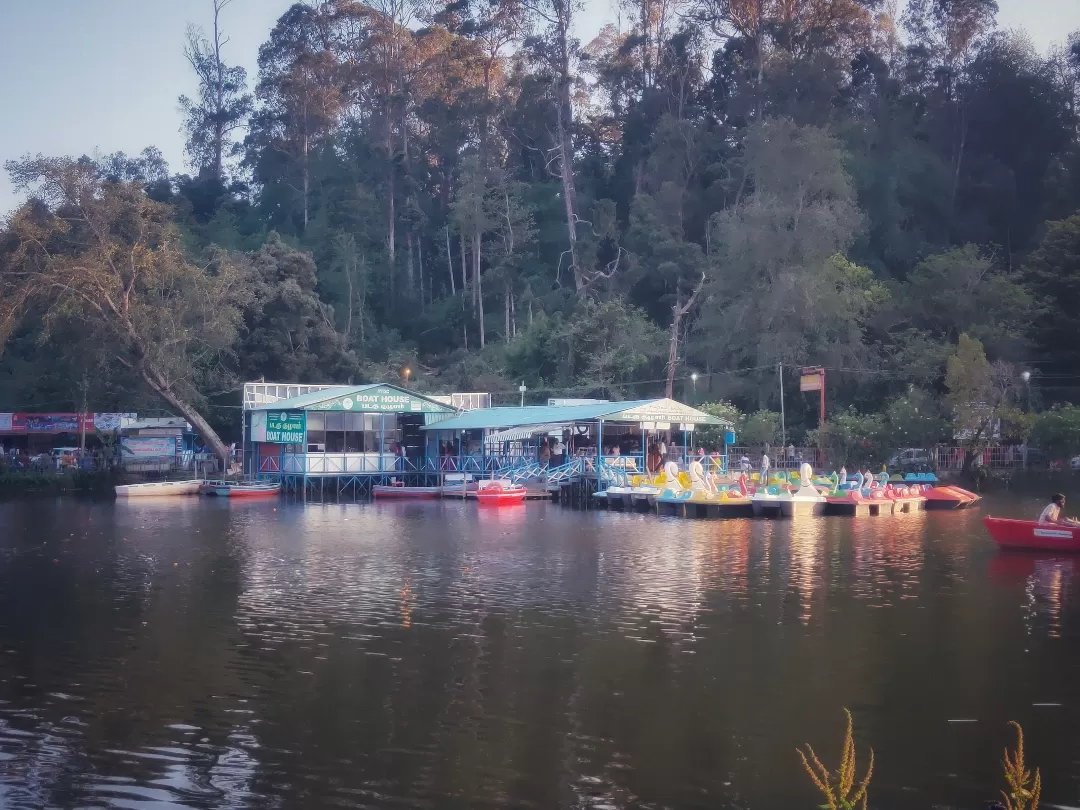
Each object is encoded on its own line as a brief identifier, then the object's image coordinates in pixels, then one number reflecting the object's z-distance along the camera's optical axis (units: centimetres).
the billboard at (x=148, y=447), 5234
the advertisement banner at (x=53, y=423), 5553
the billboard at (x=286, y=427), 4309
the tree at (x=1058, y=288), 4966
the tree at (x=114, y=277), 4306
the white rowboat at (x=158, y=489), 4225
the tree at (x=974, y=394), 4416
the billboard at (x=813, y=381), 4338
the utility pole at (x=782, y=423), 4432
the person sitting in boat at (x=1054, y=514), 2267
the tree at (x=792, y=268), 4809
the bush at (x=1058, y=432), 4484
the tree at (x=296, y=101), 7012
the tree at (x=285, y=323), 5559
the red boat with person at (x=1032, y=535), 2258
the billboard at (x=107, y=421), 5541
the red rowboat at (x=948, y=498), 3581
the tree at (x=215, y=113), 7706
